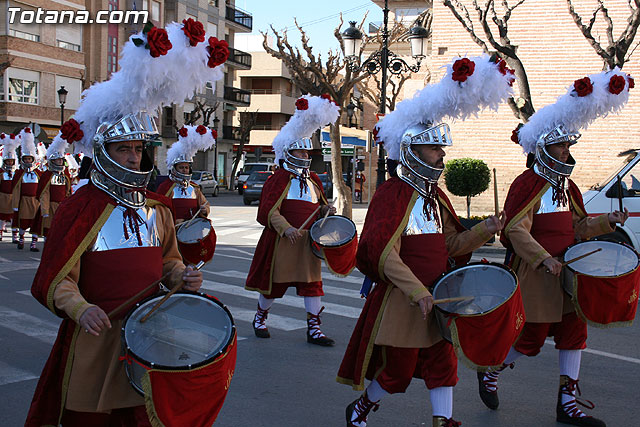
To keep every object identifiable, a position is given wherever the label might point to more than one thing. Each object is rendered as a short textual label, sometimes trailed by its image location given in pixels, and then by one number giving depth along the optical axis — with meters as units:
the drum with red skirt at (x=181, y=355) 2.97
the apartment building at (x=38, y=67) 34.41
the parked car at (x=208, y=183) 38.47
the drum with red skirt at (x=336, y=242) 6.57
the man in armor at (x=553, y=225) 4.82
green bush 16.62
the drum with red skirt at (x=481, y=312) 3.66
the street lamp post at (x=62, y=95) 28.56
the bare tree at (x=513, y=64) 14.30
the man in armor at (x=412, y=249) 3.99
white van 10.90
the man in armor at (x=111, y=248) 3.31
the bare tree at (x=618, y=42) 13.21
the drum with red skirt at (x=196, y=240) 7.90
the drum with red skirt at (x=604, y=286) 4.54
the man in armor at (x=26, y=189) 14.41
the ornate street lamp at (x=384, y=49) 16.42
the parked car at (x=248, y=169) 38.95
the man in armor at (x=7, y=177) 15.65
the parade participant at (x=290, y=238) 6.98
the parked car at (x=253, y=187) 32.09
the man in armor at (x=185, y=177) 9.45
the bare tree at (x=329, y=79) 20.28
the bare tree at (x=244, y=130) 49.80
